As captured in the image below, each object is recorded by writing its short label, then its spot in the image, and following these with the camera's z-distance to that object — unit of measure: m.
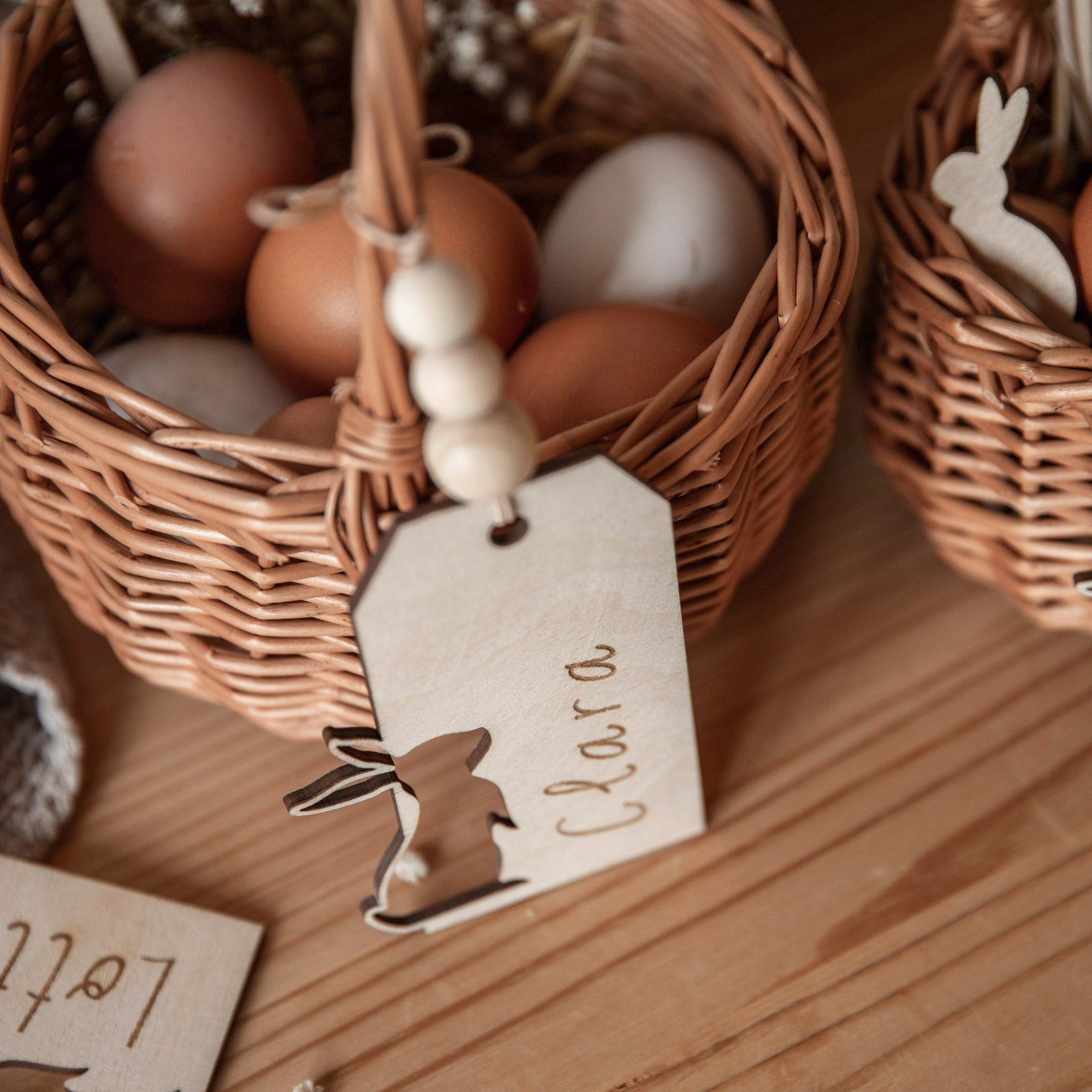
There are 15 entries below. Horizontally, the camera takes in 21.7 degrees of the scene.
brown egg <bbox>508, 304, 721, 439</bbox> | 0.47
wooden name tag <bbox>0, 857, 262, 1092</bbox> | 0.48
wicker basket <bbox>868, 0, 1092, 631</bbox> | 0.47
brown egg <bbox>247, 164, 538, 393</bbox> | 0.50
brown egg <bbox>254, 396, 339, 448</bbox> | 0.48
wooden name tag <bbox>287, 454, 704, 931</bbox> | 0.44
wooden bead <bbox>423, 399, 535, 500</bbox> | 0.43
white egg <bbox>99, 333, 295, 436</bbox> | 0.50
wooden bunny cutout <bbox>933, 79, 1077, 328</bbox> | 0.48
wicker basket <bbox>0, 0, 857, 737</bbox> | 0.44
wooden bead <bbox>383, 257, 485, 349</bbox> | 0.42
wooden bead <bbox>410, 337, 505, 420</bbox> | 0.42
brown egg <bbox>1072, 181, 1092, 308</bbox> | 0.49
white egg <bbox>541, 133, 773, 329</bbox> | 0.51
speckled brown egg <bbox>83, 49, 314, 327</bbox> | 0.51
